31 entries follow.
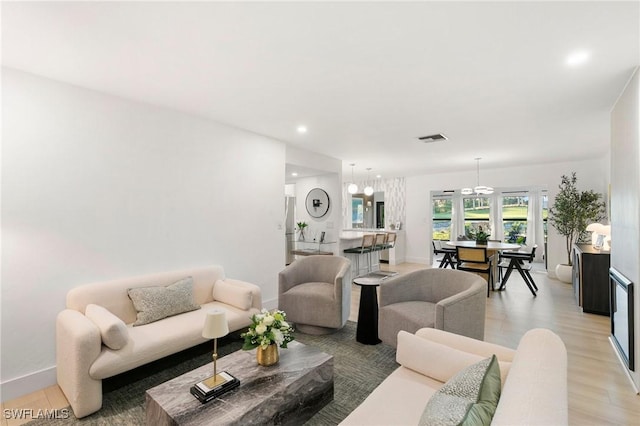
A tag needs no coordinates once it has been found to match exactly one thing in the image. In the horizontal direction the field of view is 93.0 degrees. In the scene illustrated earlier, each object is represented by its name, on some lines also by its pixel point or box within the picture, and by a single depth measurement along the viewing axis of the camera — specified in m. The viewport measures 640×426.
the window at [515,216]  9.34
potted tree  5.64
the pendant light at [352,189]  7.17
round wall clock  6.52
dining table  5.43
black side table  3.20
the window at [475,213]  9.88
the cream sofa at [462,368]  0.89
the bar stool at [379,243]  6.65
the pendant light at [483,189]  6.38
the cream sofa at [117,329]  2.06
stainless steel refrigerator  7.21
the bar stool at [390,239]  7.10
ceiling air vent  4.24
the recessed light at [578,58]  2.14
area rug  2.05
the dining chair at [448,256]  6.53
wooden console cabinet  4.04
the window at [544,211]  9.02
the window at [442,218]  10.62
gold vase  2.04
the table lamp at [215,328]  1.76
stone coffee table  1.60
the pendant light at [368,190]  7.50
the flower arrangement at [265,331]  1.95
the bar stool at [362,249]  6.29
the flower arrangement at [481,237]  5.71
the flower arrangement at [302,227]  6.87
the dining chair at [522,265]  5.34
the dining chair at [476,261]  5.14
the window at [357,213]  10.12
